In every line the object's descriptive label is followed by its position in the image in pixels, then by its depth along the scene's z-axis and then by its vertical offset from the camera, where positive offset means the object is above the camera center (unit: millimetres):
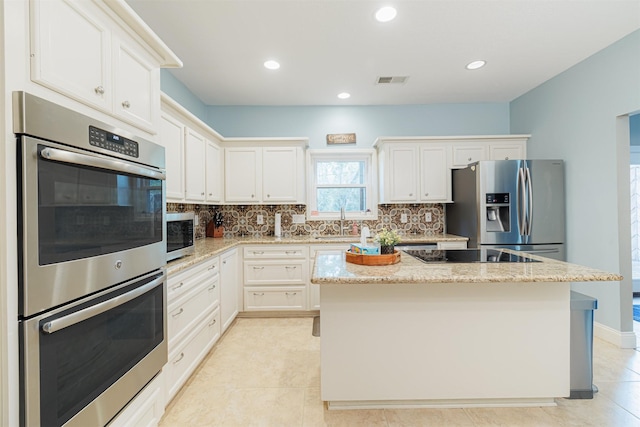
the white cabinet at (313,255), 3482 -513
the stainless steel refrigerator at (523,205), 3201 +55
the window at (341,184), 4137 +386
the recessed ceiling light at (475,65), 2949 +1477
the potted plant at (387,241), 1925 -195
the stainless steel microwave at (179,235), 2086 -167
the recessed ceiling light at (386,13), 2119 +1449
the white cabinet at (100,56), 999 +648
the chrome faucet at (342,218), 3973 -88
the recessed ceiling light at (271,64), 2875 +1461
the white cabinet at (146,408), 1325 -955
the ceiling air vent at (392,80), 3244 +1468
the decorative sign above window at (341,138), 4086 +1016
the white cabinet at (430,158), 3750 +665
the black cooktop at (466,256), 2006 -332
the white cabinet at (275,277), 3490 -767
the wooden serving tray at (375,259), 1869 -307
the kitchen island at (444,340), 1793 -791
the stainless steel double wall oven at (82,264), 916 -187
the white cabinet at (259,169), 3756 +551
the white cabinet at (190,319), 1898 -799
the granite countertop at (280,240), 2928 -335
